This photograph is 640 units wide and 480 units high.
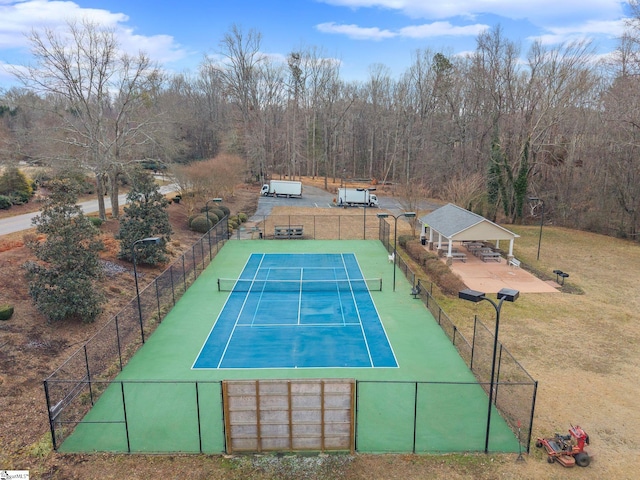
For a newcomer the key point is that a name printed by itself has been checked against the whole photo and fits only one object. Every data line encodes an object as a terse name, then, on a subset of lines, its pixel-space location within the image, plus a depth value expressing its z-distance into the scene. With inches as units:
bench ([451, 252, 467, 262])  1058.4
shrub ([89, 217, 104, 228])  1096.5
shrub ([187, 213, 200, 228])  1381.6
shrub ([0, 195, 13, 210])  1262.3
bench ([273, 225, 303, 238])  1327.5
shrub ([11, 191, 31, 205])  1318.9
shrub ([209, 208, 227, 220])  1456.7
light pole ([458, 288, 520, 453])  375.0
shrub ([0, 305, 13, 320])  590.9
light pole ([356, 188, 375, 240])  1331.2
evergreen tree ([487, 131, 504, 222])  1569.9
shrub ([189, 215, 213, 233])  1341.0
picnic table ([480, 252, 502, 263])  1071.0
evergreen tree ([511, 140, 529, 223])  1517.0
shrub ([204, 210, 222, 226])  1382.9
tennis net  856.3
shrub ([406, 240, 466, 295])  843.4
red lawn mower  377.7
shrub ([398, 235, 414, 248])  1237.7
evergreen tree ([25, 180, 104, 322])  600.4
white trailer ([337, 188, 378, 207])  1851.6
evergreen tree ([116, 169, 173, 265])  909.8
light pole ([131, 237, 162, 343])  595.0
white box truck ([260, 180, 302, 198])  2028.8
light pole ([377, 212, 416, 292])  847.7
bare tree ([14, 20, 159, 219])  1039.0
